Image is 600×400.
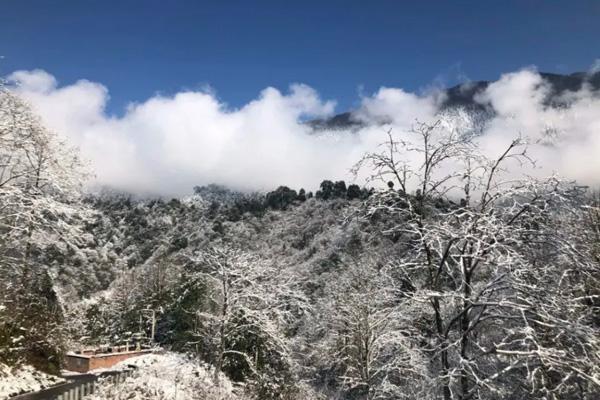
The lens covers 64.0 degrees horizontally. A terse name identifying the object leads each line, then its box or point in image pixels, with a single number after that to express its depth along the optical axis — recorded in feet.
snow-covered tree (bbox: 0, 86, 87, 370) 43.88
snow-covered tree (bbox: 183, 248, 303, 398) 70.54
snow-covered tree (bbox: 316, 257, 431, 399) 22.88
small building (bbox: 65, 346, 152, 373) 85.76
